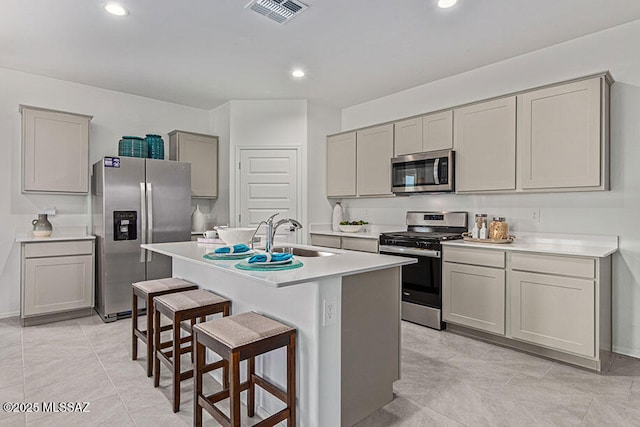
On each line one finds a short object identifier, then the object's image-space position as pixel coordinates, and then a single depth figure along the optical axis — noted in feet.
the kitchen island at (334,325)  5.83
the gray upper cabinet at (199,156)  15.99
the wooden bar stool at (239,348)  5.32
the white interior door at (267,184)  16.51
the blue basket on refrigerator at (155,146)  14.89
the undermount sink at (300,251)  8.45
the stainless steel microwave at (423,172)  12.52
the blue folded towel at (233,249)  7.34
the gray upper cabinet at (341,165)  16.14
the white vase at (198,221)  15.98
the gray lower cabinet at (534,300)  8.76
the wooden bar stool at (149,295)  8.41
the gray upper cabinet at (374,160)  14.71
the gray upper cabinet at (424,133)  12.65
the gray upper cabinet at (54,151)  12.39
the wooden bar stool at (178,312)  7.05
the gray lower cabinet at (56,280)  11.85
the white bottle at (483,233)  11.62
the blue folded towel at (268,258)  6.15
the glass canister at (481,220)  12.09
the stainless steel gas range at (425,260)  11.82
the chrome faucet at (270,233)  7.46
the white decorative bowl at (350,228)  15.71
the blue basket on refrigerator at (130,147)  14.21
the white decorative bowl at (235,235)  8.25
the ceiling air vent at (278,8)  8.67
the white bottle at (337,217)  17.21
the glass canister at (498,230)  11.35
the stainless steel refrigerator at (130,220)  12.65
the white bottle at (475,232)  11.86
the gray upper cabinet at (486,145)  11.02
